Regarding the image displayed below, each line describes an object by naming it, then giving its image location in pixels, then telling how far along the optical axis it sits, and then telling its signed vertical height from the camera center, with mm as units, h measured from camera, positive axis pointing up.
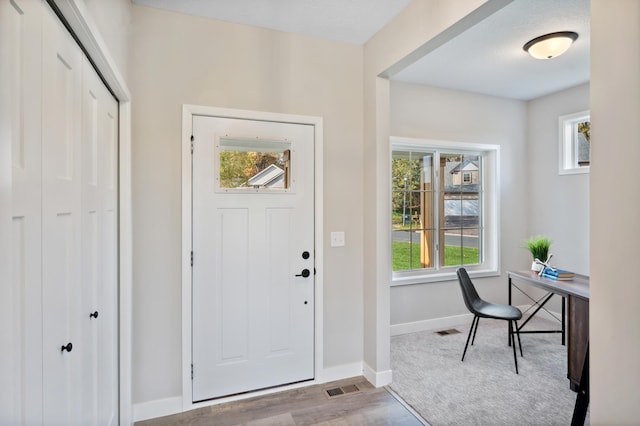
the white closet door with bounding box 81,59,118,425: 1387 -186
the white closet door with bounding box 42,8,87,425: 1017 -42
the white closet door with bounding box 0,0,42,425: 784 +12
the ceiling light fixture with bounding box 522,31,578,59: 2506 +1327
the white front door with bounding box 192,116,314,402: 2326 -311
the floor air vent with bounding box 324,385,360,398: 2455 -1352
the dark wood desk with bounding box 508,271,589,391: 2369 -804
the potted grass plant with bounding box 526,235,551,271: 3201 -352
